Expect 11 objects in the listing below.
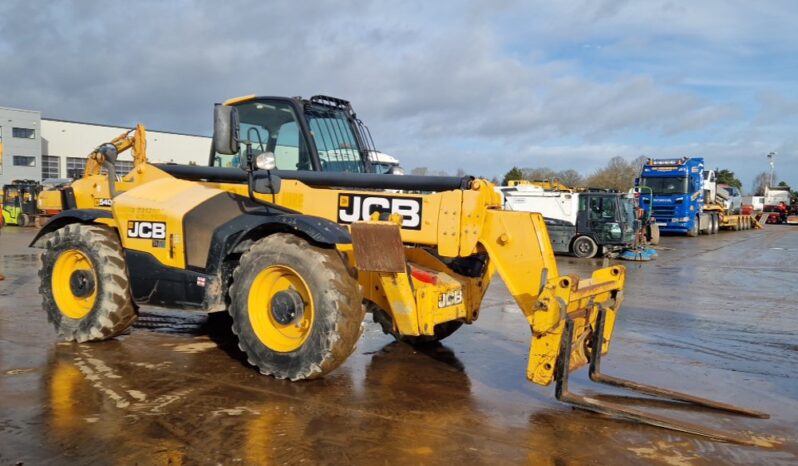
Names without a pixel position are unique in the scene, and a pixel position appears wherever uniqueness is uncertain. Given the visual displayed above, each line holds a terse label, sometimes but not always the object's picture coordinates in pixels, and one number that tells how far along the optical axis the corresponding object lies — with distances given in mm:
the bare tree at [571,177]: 58375
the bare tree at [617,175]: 61850
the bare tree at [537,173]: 55206
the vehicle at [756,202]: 56103
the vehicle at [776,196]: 55719
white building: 49062
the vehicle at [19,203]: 30312
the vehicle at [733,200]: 41138
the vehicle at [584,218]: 20625
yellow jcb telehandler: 5168
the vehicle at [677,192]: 30312
